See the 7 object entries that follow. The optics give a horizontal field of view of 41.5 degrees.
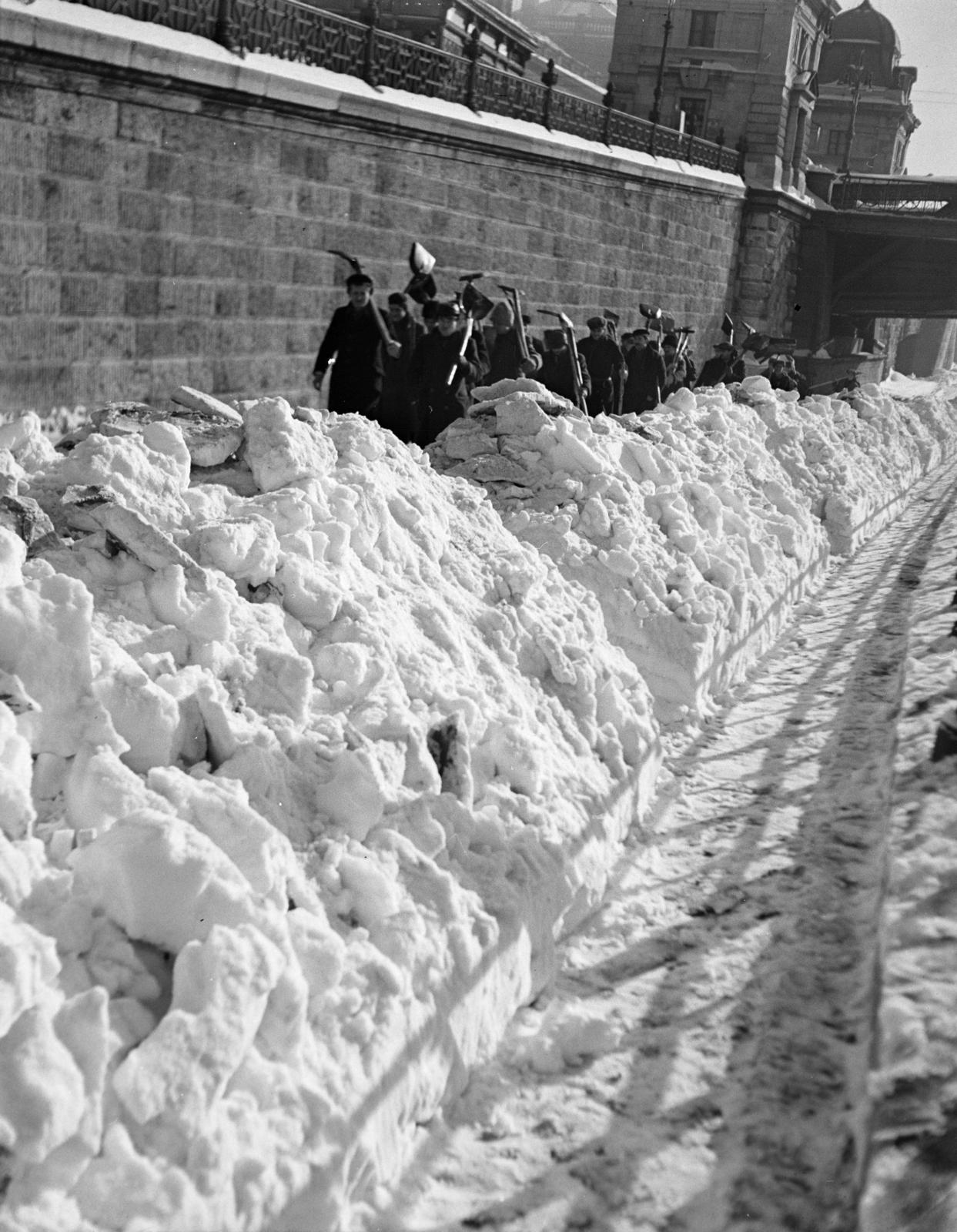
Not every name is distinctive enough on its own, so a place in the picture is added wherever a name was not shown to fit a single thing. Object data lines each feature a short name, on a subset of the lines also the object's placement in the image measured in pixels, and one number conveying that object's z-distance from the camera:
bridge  30.55
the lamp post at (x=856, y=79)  46.87
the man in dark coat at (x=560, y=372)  11.70
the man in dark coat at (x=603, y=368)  12.60
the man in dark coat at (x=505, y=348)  11.34
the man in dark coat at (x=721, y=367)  15.66
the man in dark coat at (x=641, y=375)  14.16
